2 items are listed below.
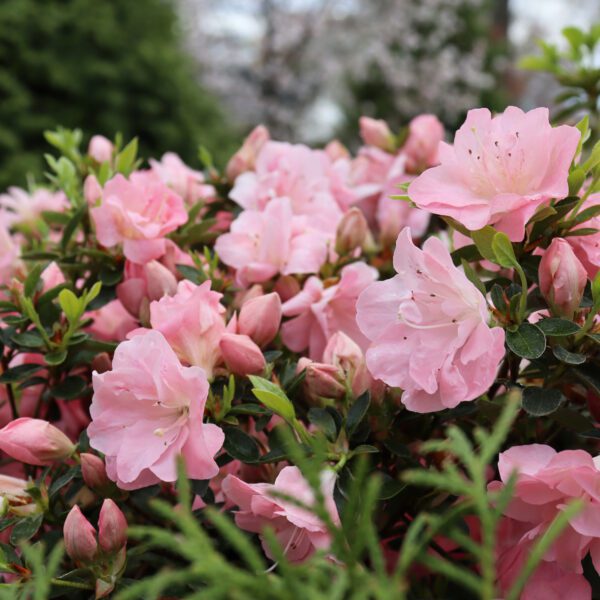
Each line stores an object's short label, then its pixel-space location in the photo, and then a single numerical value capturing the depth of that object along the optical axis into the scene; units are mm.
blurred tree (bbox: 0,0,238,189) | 3418
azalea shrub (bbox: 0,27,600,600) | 641
